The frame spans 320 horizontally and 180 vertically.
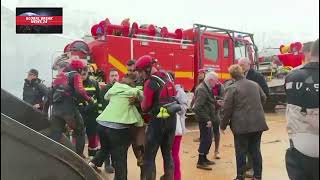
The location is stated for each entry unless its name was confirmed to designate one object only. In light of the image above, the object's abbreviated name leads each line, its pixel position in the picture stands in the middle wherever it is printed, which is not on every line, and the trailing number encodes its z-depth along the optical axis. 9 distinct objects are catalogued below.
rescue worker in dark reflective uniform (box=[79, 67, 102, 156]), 6.18
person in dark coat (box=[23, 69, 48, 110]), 7.75
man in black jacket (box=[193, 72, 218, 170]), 6.53
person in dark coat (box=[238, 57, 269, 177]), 5.84
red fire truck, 10.58
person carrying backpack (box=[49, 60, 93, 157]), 5.59
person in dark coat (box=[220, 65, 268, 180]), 5.16
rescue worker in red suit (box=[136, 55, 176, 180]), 4.40
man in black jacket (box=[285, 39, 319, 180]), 2.49
